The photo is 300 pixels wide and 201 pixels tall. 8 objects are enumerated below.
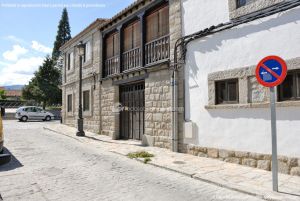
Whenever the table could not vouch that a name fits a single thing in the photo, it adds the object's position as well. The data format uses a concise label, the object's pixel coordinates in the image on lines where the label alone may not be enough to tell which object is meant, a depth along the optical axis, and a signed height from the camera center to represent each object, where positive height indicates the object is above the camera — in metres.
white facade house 6.13 +0.81
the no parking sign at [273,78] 4.88 +0.54
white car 27.28 -0.21
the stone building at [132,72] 9.91 +1.67
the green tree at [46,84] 38.56 +3.79
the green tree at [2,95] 66.47 +4.11
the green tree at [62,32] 50.38 +14.55
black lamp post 13.90 -0.03
